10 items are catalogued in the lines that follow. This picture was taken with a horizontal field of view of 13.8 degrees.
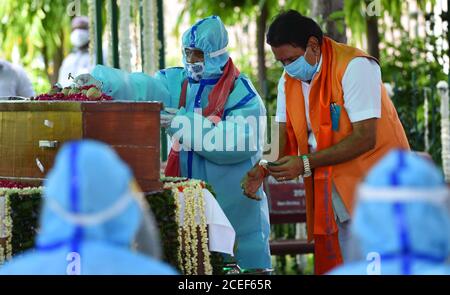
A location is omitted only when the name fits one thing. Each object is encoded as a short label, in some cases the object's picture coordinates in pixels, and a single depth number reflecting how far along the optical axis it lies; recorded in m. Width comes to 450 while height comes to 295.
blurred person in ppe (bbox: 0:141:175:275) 3.51
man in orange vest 7.45
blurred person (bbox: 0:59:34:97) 12.79
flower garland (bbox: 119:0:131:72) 11.39
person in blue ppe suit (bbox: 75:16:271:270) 8.05
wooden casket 6.85
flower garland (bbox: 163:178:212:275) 7.20
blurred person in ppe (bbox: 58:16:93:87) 17.35
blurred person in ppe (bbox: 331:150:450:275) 3.56
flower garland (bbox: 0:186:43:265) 6.71
